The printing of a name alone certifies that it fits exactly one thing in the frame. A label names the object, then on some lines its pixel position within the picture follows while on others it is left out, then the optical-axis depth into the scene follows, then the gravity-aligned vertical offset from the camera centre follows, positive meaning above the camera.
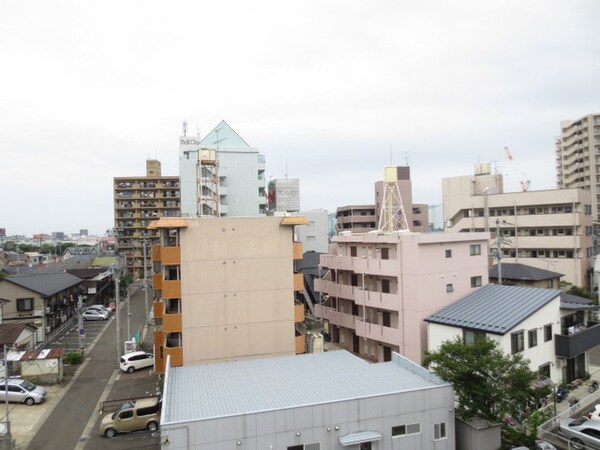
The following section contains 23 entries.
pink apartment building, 27.48 -4.03
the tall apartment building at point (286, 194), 77.88 +6.58
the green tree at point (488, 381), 17.06 -6.59
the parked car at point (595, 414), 19.41 -9.22
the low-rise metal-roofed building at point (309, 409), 14.66 -6.80
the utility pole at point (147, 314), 46.38 -9.23
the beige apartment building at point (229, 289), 24.92 -3.59
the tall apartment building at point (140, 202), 84.38 +6.28
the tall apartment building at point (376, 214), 79.12 +2.44
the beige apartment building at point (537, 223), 50.03 -0.03
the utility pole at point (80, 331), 35.03 -8.27
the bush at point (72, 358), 32.12 -9.57
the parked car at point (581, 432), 17.53 -9.18
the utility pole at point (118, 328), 32.75 -7.59
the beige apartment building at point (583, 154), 82.50 +13.86
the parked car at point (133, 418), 20.84 -9.46
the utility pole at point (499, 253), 29.74 -2.18
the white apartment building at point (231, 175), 58.38 +7.91
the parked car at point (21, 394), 24.53 -9.37
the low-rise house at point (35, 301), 38.31 -6.27
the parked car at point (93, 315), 48.59 -9.48
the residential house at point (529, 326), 22.58 -5.94
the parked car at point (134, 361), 30.78 -9.61
